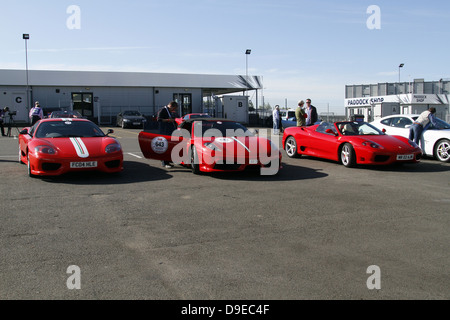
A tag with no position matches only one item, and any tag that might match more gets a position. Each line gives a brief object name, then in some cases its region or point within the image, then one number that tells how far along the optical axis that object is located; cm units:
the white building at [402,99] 3462
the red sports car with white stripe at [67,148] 820
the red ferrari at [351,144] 1019
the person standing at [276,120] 2384
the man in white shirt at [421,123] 1243
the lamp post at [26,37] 3300
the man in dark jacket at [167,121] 993
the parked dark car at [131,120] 2939
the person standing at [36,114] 1759
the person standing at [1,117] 2009
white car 1185
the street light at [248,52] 3765
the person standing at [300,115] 1405
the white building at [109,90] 3447
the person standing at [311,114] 1411
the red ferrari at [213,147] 874
